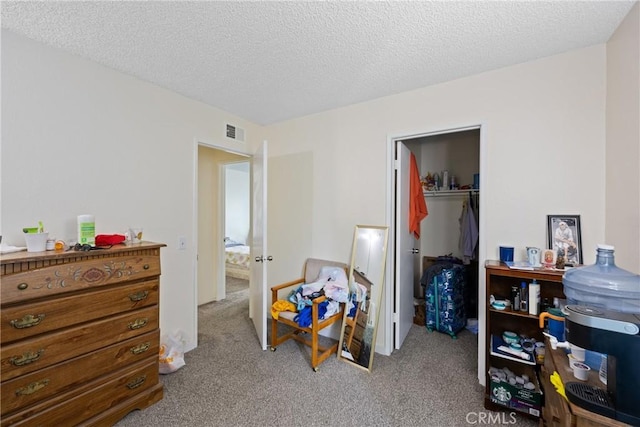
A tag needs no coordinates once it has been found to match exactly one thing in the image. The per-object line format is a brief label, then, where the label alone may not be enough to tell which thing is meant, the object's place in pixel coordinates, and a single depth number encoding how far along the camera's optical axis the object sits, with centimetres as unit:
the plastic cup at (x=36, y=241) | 156
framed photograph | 181
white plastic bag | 224
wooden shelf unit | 178
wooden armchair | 232
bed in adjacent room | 554
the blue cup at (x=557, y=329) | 146
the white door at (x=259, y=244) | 265
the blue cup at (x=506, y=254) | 199
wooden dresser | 139
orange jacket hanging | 302
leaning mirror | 243
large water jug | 108
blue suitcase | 302
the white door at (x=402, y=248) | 264
